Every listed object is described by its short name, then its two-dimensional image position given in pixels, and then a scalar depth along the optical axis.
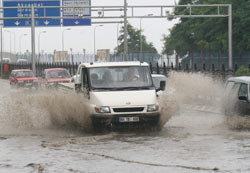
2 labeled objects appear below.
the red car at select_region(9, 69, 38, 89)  51.06
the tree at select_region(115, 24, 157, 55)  148.62
